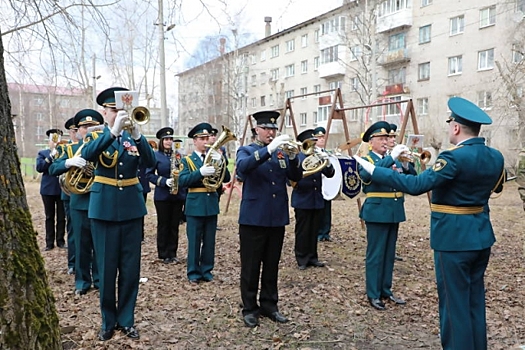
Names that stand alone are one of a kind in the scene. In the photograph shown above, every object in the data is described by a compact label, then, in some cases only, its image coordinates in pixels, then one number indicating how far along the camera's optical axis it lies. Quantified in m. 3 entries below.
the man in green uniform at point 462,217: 3.72
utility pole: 12.82
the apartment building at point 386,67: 25.58
